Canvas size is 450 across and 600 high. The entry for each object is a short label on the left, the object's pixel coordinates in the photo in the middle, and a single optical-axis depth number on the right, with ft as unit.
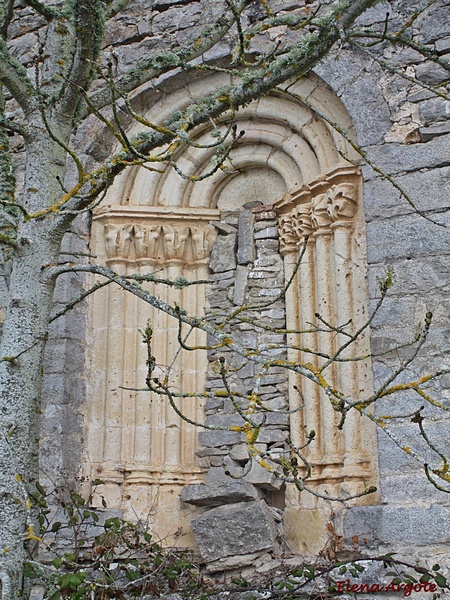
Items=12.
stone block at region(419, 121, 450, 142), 17.29
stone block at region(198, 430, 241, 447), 19.35
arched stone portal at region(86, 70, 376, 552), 18.01
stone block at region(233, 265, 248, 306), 20.11
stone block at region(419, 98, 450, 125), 17.43
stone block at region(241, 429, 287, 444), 18.92
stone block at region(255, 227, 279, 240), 20.53
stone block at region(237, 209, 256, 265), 20.45
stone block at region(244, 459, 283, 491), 18.20
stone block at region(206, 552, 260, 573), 17.13
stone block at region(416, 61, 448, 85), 17.70
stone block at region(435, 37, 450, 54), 17.81
